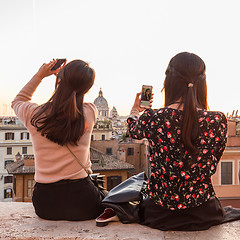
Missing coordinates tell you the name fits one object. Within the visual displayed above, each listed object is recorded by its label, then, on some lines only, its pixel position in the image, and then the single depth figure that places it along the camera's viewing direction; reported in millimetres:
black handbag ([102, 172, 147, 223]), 2297
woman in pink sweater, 2242
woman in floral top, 2059
